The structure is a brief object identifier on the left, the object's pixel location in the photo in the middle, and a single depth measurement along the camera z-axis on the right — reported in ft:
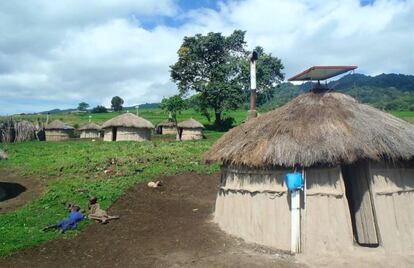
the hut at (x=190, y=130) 120.78
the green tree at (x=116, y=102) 313.32
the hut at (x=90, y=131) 138.41
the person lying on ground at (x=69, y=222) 35.45
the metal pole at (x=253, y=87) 41.24
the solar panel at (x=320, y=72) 32.48
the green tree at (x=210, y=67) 144.36
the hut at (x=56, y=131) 127.95
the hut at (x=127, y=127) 107.96
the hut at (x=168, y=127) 145.07
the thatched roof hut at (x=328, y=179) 29.14
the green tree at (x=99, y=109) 243.15
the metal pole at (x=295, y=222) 29.07
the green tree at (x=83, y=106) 309.63
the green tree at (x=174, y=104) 144.97
